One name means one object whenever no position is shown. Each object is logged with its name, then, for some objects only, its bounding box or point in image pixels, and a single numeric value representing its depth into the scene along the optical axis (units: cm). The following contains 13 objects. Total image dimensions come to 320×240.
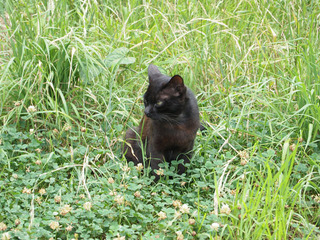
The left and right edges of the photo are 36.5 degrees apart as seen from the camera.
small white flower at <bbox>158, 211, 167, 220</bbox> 279
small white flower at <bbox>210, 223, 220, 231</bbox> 262
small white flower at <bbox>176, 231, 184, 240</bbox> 262
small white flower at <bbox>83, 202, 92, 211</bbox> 278
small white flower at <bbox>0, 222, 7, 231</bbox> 263
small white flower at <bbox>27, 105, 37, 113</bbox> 357
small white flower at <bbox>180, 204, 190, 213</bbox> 280
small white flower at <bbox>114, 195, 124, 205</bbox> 285
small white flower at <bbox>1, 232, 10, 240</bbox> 248
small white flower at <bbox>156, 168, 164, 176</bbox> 337
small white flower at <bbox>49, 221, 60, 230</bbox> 262
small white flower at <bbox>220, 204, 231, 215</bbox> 271
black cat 341
